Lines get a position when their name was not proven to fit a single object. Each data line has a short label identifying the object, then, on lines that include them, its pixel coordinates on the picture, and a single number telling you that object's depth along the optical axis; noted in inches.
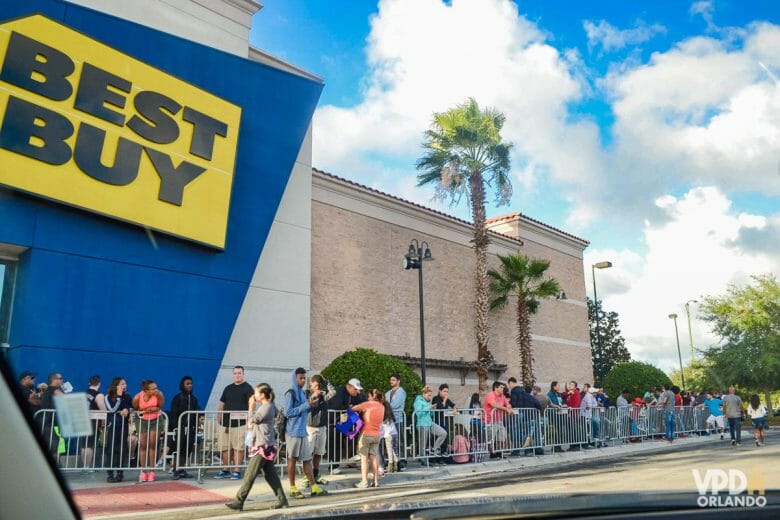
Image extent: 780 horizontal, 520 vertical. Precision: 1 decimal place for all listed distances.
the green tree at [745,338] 1258.0
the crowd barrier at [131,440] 397.7
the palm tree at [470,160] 936.9
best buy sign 478.3
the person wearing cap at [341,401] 491.2
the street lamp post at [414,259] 678.5
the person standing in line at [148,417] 425.7
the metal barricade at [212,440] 443.2
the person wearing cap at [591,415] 679.1
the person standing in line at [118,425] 408.5
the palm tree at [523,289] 970.7
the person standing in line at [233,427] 458.0
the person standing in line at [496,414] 574.6
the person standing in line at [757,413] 648.4
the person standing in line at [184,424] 441.4
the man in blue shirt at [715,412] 885.5
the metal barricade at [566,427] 630.5
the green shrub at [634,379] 1002.7
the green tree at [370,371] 563.8
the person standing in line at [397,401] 518.9
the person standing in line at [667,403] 814.5
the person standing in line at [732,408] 697.5
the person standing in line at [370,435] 432.5
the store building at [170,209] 488.4
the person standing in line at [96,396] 396.5
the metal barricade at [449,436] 530.9
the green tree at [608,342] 1834.4
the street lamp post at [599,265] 1180.0
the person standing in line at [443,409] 545.0
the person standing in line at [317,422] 420.2
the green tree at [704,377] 1436.5
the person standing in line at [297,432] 391.5
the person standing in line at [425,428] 529.3
